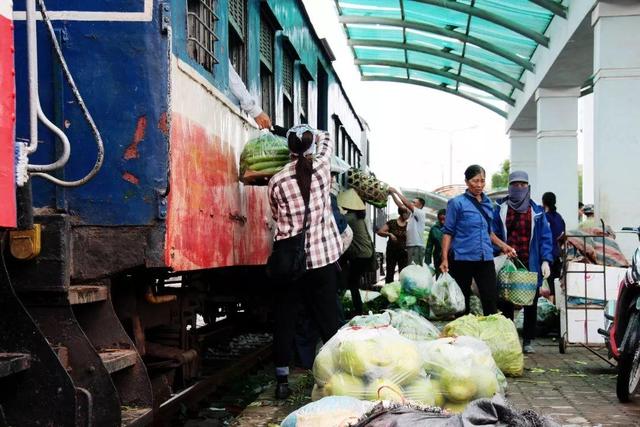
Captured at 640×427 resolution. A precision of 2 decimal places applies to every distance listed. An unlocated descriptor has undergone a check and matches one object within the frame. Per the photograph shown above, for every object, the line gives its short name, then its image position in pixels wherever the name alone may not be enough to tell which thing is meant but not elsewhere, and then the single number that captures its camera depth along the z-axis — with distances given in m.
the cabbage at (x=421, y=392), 4.56
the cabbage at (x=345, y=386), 4.52
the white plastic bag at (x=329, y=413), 3.59
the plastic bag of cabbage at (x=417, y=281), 11.44
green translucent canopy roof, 15.15
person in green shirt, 14.04
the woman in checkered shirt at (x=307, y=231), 5.90
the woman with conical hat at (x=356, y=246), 10.21
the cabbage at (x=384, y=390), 4.33
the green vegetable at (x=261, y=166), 6.05
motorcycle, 5.66
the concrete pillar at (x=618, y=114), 11.42
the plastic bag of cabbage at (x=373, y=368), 4.53
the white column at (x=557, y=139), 17.59
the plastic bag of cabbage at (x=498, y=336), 6.71
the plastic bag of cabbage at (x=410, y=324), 5.95
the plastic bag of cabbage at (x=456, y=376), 4.84
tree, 76.39
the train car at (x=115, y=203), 3.39
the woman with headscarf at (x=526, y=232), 8.16
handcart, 7.73
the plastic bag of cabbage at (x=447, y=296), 9.80
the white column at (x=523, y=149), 24.53
